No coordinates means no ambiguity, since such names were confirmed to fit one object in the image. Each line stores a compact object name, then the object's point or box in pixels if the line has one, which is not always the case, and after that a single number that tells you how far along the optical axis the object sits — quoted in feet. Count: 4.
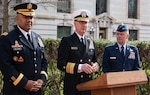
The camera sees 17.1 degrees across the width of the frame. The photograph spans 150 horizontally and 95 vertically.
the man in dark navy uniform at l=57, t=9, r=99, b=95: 19.04
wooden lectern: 15.28
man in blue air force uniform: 21.92
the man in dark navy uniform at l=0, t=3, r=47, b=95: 16.60
